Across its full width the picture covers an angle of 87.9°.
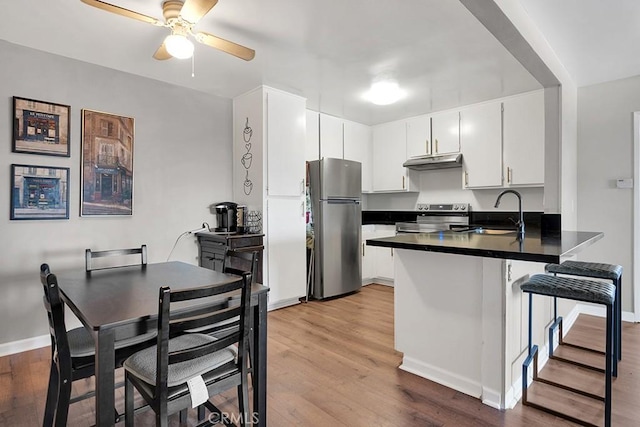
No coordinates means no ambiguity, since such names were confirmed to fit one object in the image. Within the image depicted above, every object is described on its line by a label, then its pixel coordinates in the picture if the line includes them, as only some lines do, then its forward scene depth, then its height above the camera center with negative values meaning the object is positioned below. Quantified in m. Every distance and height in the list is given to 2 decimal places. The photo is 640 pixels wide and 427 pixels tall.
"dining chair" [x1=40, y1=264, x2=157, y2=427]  1.39 -0.64
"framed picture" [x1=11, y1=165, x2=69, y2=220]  2.61 +0.17
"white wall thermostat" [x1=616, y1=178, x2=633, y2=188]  3.28 +0.30
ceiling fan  1.84 +1.15
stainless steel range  4.38 -0.09
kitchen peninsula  1.82 -0.58
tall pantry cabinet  3.58 +0.41
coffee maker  3.60 -0.05
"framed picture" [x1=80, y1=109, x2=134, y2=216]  2.94 +0.44
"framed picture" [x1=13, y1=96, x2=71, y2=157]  2.62 +0.70
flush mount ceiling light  3.48 +1.34
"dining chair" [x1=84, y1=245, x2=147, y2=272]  2.20 -0.29
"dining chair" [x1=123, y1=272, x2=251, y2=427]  1.20 -0.62
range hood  4.22 +0.67
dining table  1.19 -0.39
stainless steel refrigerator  4.03 -0.17
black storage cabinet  3.24 -0.33
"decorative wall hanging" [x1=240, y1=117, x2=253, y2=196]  3.69 +0.63
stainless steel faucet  2.28 -0.11
